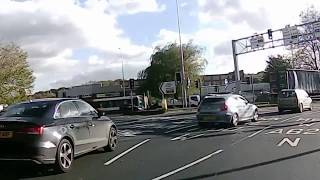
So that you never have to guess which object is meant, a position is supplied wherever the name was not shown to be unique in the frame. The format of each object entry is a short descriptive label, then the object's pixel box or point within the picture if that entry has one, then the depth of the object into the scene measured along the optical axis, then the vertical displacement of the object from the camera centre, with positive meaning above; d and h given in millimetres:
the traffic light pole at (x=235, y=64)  26397 +2503
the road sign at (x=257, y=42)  27422 +4565
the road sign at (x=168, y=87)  24856 +584
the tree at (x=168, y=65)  40565 +4072
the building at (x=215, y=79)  76382 +3492
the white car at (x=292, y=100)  17664 -817
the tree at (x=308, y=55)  39622 +4634
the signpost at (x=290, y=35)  26688 +4922
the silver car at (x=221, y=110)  11799 -800
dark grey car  5228 -608
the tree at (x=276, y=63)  56903 +5387
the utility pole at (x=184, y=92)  25170 +107
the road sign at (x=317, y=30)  26671 +5209
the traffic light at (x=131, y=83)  25070 +1146
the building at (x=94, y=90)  62380 +1866
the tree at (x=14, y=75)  29799 +2866
